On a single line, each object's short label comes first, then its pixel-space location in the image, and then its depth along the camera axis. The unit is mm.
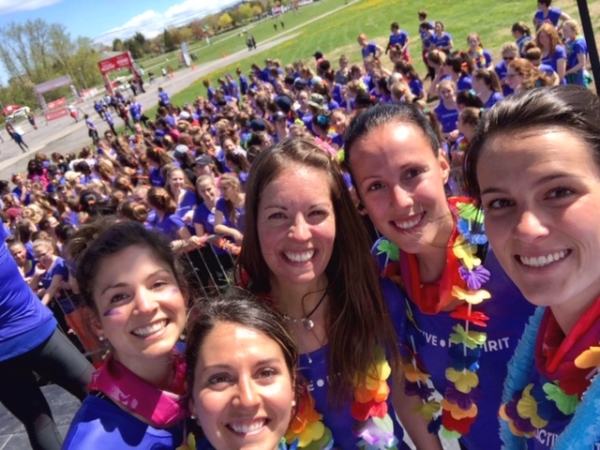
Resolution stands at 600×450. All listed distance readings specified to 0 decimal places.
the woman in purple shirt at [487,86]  6295
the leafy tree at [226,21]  108688
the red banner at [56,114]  46531
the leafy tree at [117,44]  98056
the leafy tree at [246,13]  108625
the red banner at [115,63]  37969
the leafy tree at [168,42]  95156
